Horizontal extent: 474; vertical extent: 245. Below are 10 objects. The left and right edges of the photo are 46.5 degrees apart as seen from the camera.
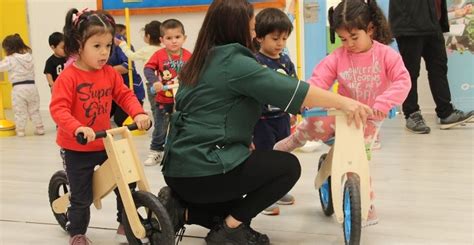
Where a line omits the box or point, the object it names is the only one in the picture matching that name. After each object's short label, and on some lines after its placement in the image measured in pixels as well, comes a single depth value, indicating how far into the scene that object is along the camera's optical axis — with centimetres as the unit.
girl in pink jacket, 217
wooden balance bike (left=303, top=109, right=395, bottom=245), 194
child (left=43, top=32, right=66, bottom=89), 501
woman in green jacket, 188
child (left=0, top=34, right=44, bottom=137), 503
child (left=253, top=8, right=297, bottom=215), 253
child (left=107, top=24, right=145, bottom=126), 455
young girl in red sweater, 209
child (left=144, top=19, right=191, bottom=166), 356
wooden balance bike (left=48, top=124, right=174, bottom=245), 192
